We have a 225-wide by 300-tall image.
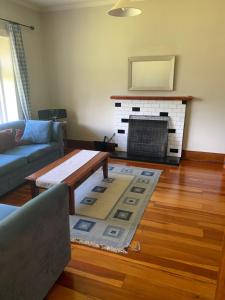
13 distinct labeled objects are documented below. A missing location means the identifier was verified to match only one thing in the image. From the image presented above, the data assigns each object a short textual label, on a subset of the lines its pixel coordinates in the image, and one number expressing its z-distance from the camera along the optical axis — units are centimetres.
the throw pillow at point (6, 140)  316
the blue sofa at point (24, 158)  271
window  376
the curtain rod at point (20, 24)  357
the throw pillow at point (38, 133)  352
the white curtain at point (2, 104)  380
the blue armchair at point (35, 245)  111
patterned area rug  207
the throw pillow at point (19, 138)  343
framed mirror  381
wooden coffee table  230
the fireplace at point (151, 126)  394
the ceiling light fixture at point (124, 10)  211
